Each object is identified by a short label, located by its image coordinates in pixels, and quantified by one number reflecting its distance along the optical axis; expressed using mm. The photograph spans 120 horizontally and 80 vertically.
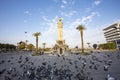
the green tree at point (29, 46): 67869
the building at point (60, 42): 28416
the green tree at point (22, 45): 59697
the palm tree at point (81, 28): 25767
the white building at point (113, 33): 53995
